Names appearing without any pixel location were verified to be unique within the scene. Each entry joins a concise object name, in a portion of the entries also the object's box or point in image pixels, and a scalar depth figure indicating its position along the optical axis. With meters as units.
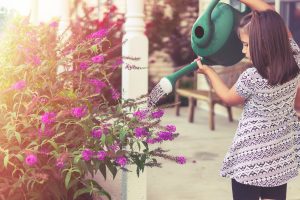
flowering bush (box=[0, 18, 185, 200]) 3.27
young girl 2.83
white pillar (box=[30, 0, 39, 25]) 5.85
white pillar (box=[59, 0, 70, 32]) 5.52
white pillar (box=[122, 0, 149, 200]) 4.31
